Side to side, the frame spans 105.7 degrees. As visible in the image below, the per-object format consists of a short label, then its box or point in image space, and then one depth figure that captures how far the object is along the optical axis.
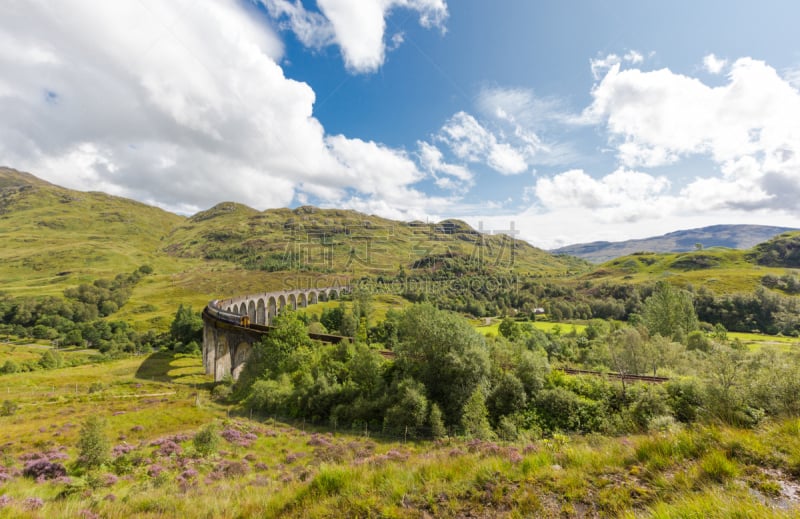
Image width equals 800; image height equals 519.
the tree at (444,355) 24.45
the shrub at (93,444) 18.08
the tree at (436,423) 22.69
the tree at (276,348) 37.09
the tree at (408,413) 23.33
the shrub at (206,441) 21.05
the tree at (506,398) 24.49
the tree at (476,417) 22.53
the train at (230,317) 49.13
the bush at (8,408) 35.41
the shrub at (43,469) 18.33
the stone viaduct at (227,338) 45.38
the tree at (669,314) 56.03
